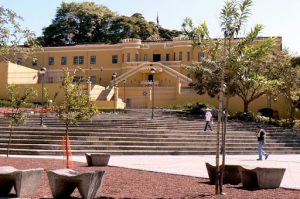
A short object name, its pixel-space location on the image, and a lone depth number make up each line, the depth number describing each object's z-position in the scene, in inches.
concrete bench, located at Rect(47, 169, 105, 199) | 364.8
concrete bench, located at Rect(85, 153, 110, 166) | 647.1
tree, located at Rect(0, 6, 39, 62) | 441.4
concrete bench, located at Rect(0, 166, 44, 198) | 363.6
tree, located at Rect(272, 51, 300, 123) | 1518.2
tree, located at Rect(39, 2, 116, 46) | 3129.9
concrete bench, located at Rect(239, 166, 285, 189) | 446.0
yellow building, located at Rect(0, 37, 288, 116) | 2018.9
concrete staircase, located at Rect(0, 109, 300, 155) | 929.5
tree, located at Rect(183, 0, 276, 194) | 406.0
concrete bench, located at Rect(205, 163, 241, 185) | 484.7
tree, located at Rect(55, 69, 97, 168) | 670.5
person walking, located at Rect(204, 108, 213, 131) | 1180.7
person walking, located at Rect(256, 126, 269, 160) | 863.1
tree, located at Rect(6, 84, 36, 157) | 781.9
